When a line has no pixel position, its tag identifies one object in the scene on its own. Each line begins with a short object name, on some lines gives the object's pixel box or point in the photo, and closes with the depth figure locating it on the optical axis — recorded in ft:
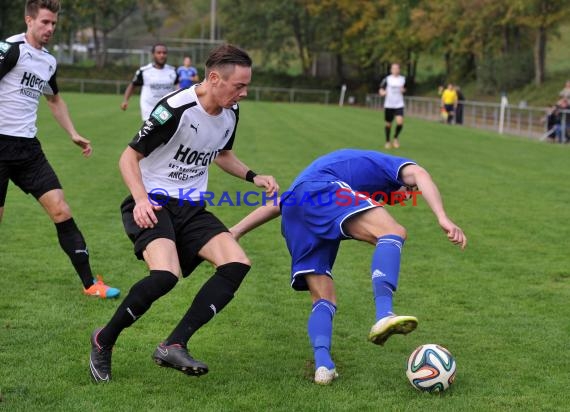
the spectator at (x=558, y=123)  81.07
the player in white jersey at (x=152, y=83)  45.11
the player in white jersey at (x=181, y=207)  14.39
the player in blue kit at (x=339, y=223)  14.42
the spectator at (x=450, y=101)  121.08
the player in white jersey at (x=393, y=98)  68.59
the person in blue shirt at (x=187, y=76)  63.82
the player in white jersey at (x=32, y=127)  19.60
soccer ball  14.26
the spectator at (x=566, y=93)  81.60
